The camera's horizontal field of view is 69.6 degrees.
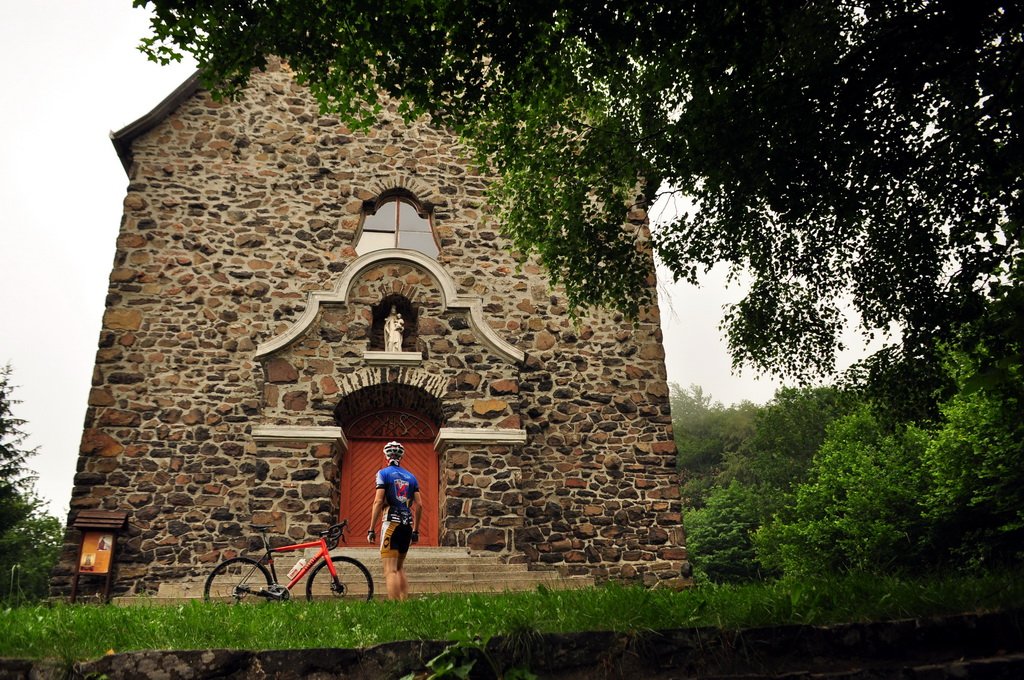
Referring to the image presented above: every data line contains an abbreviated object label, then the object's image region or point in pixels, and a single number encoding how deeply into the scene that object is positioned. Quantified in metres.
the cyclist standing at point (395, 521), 7.73
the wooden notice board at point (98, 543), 10.40
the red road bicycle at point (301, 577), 8.00
